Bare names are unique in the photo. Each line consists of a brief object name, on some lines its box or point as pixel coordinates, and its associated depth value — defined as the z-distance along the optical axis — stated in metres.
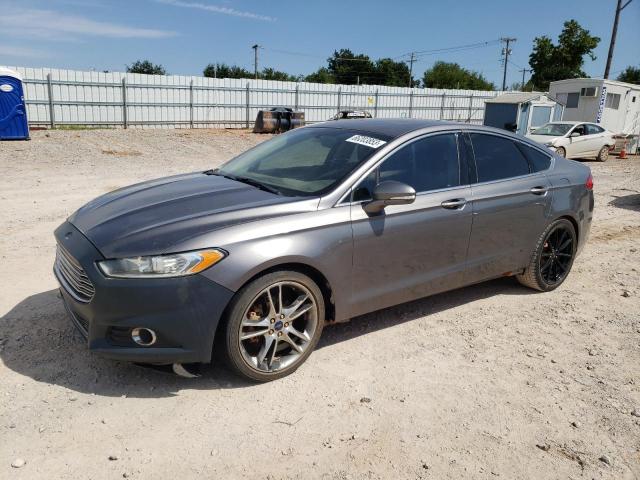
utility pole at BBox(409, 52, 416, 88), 77.64
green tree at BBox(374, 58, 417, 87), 79.62
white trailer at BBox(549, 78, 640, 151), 24.06
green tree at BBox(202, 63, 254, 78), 62.81
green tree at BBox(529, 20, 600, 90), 41.78
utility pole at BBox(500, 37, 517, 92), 68.75
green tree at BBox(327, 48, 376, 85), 79.31
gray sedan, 3.03
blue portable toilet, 15.18
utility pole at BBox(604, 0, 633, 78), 28.89
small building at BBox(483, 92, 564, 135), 22.73
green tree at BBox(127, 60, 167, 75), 59.56
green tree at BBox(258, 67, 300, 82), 65.69
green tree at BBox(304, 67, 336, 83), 73.44
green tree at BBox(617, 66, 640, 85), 63.52
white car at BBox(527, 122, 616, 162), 17.69
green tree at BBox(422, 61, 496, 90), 78.12
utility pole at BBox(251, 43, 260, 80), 63.93
